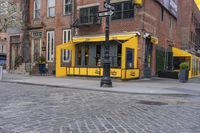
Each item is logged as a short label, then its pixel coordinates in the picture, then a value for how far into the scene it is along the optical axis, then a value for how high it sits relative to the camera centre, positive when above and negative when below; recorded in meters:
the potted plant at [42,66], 25.94 +0.20
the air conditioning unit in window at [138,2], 20.78 +4.90
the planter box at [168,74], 24.95 -0.51
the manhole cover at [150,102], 10.40 -1.28
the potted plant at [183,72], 20.67 -0.26
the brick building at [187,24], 38.06 +6.06
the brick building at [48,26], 26.39 +4.12
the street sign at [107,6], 15.12 +3.36
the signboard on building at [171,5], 26.21 +6.36
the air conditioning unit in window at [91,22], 23.03 +3.88
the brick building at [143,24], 21.54 +3.64
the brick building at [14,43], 30.27 +2.79
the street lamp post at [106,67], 15.26 +0.04
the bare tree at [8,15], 25.14 +4.95
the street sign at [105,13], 15.02 +3.00
